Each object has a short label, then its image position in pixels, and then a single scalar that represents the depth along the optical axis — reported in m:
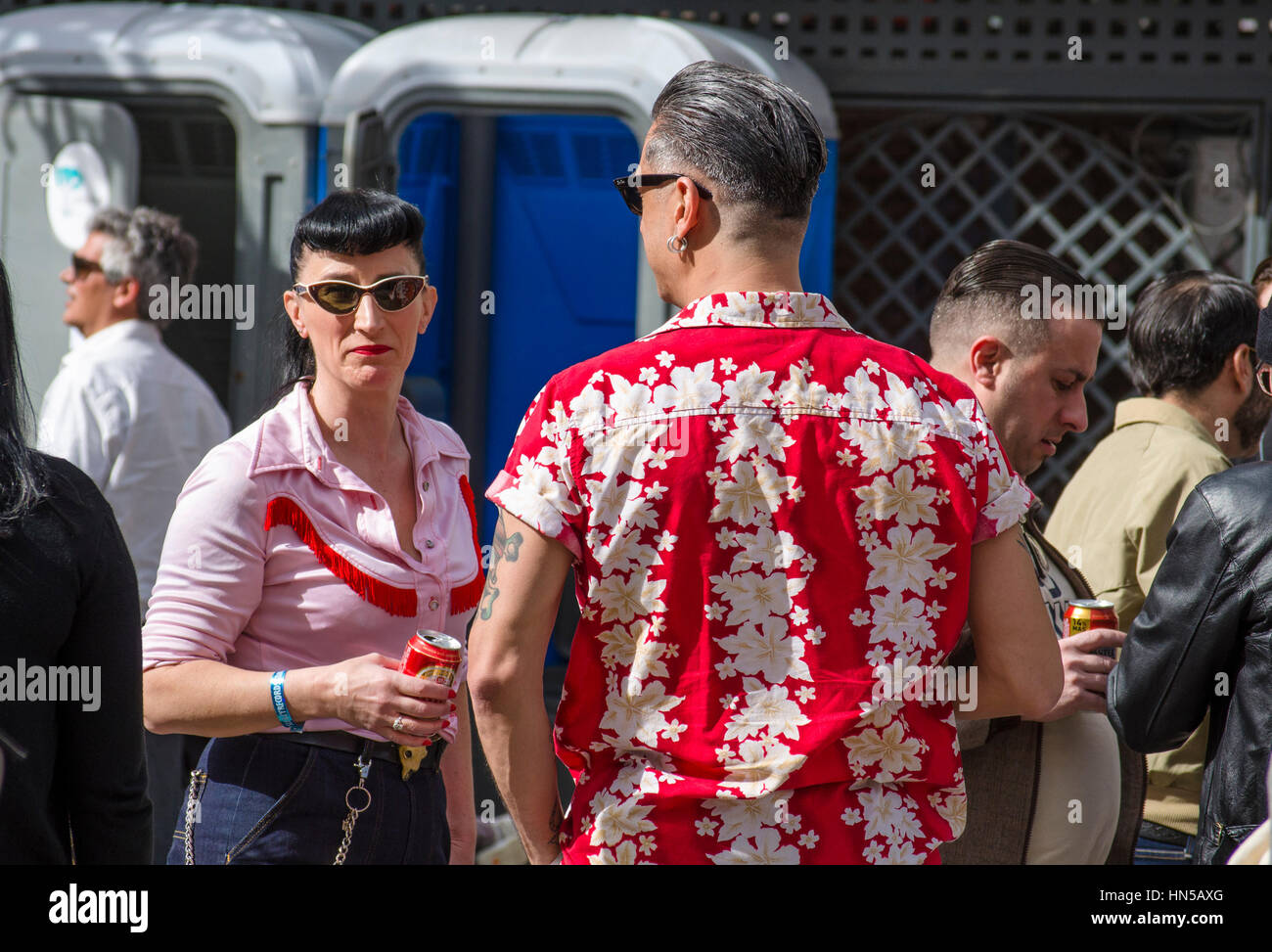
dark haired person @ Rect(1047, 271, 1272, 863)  2.74
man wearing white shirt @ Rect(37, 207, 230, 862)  3.76
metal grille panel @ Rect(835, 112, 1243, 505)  4.99
